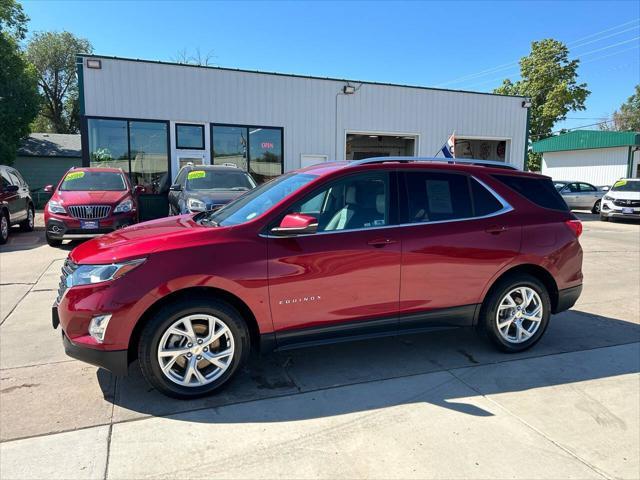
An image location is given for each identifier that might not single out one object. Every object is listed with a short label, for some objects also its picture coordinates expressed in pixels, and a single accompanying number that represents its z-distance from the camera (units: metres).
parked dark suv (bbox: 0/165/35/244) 11.02
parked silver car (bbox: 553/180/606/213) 22.23
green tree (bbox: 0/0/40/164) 23.30
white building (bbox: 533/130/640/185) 28.86
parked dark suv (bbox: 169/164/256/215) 8.70
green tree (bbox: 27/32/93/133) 43.53
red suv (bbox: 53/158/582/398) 3.24
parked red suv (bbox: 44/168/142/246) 9.55
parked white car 18.12
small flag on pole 9.91
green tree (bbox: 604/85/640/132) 72.12
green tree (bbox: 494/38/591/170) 40.50
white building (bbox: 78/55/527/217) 13.62
